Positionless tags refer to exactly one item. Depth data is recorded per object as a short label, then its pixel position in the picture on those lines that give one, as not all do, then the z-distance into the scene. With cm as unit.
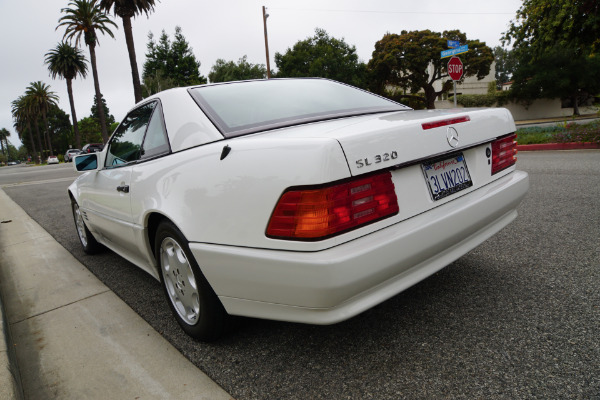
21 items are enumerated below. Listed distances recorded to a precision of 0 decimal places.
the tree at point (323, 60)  4238
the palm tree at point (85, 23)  3650
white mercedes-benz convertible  155
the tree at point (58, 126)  9469
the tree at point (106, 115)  9415
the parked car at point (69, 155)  4591
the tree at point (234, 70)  5444
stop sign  1131
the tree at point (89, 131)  7938
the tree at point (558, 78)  3105
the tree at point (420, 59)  3384
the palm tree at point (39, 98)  6381
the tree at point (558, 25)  1231
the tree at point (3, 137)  13012
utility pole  2242
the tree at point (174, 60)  5872
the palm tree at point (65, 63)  4978
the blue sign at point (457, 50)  1084
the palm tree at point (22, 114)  6832
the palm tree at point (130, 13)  2084
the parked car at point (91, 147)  3554
